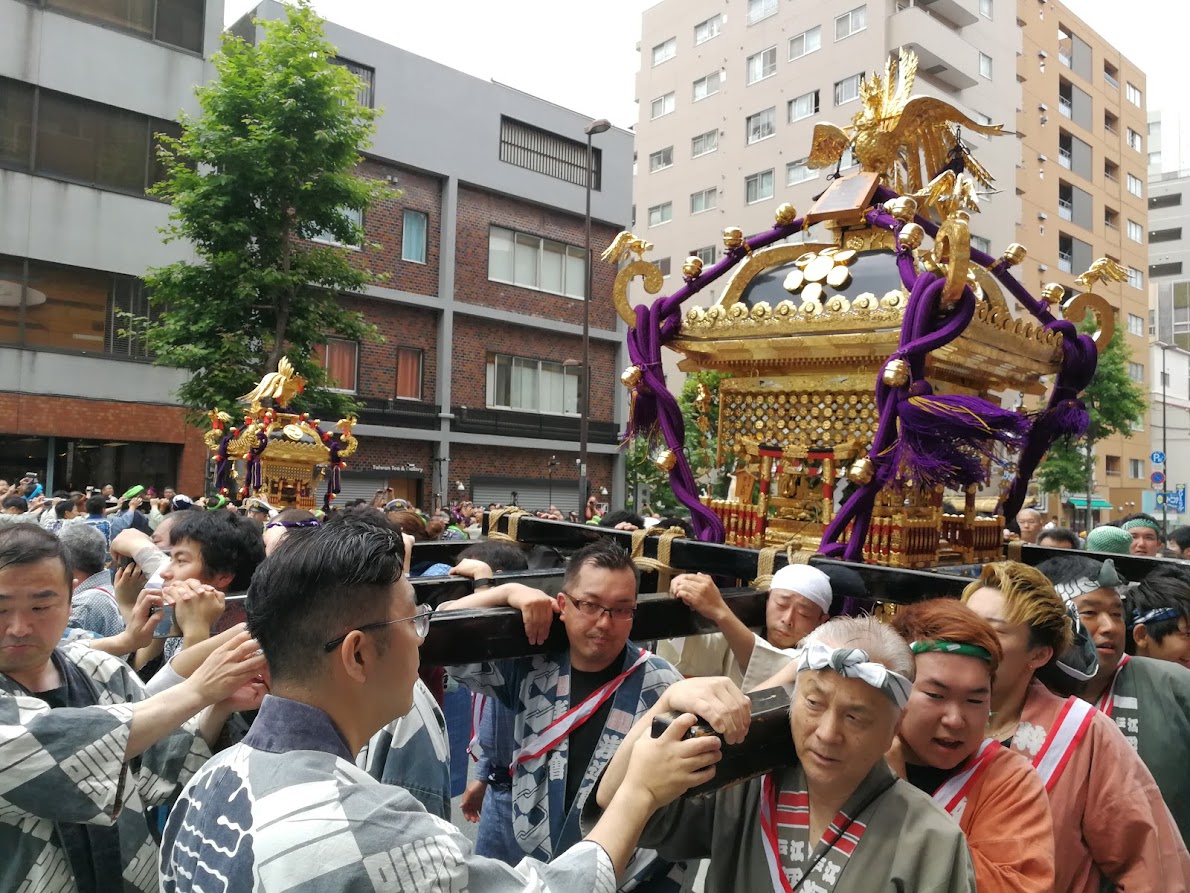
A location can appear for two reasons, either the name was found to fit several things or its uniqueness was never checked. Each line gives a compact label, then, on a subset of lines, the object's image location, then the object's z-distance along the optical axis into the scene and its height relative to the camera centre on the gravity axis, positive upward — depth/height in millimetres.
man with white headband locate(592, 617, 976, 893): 1556 -612
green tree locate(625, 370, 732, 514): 21797 +89
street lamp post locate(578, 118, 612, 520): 16625 +1300
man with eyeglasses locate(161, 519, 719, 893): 1267 -476
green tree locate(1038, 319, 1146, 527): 24828 +2349
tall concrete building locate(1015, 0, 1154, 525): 31750 +12338
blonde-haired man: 2020 -636
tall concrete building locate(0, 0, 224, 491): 16062 +4287
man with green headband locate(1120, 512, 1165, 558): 6293 -298
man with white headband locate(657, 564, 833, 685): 2736 -416
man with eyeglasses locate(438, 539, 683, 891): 2531 -642
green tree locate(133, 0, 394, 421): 13336 +4065
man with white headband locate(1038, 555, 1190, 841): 2586 -608
